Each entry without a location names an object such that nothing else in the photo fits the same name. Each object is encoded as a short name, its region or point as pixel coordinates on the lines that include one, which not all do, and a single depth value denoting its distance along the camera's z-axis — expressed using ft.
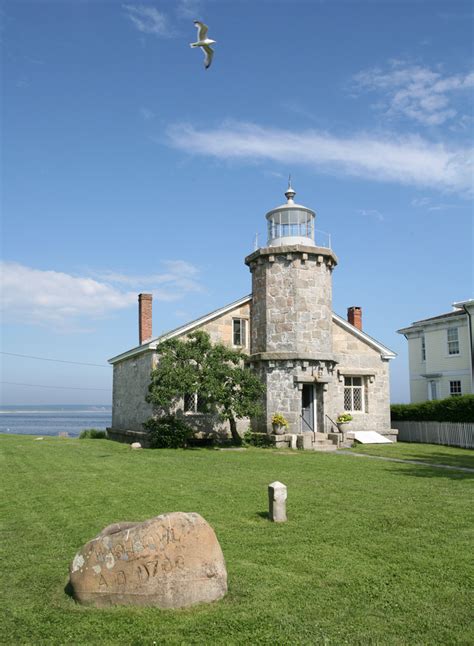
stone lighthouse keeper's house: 75.10
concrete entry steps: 71.20
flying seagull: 37.19
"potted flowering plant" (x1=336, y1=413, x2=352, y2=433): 79.26
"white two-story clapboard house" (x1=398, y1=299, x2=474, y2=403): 101.24
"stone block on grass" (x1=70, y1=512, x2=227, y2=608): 18.11
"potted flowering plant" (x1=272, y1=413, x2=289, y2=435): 72.18
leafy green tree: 67.36
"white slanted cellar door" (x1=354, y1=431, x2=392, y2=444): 83.51
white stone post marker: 29.19
